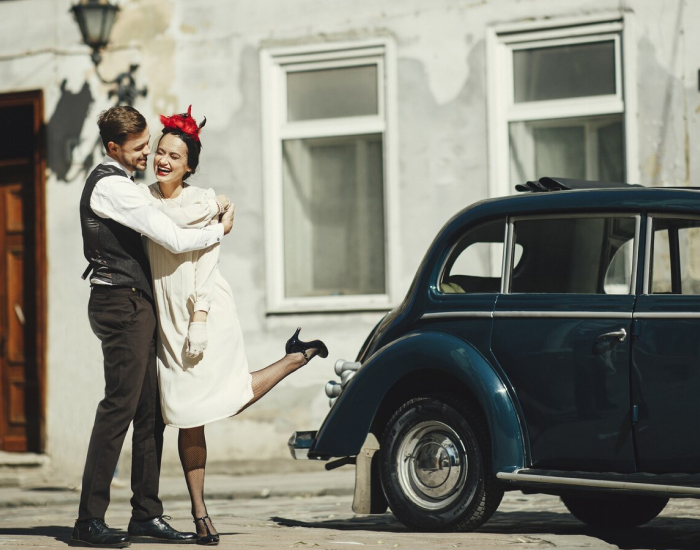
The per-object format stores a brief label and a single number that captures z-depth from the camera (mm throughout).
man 9949
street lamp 20406
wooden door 21290
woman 10049
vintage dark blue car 9607
